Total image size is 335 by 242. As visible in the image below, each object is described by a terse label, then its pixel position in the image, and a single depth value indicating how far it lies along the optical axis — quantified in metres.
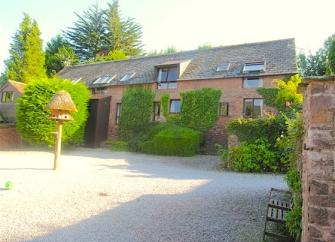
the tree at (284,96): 17.36
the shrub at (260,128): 13.50
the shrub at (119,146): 22.38
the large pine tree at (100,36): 44.38
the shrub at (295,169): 4.08
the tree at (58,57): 41.56
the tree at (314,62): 29.45
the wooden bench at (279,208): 4.36
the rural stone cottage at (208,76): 20.95
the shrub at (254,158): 12.89
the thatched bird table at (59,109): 11.47
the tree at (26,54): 36.50
